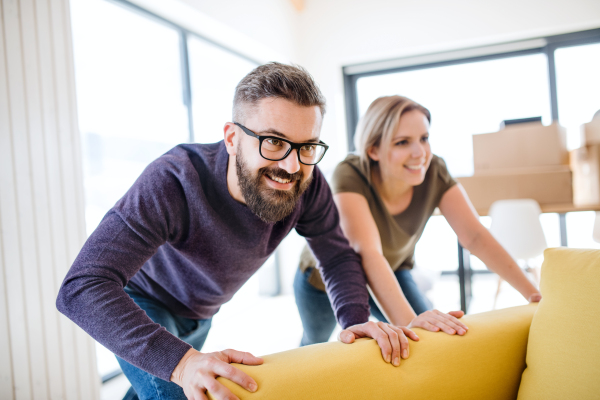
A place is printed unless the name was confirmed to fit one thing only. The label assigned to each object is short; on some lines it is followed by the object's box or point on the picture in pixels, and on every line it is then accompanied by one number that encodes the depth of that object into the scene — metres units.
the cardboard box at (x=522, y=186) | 2.57
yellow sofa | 0.79
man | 0.83
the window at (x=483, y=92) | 3.76
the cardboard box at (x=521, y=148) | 2.72
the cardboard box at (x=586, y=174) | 2.52
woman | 1.39
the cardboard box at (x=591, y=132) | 2.56
